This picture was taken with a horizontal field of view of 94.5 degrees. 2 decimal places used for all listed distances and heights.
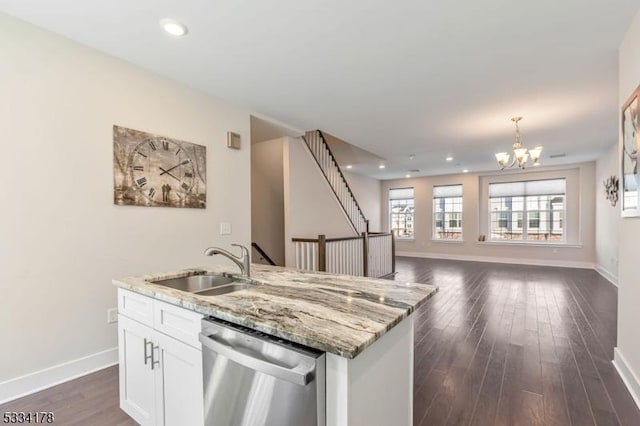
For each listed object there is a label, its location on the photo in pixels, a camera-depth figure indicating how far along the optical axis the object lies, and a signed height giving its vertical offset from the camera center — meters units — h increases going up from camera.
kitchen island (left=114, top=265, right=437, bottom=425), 1.02 -0.44
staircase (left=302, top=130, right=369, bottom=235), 5.39 +0.65
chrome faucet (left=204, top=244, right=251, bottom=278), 1.93 -0.35
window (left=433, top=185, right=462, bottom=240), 9.28 -0.05
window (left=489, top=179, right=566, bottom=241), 7.91 +0.01
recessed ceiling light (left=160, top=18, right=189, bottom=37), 2.13 +1.35
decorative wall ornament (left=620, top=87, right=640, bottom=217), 2.04 +0.40
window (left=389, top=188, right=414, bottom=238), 10.23 -0.06
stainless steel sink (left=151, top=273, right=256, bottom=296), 1.91 -0.50
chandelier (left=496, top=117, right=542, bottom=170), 4.15 +0.82
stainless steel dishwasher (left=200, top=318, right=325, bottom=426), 1.00 -0.64
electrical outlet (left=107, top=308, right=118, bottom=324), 2.57 -0.92
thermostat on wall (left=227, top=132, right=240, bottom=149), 3.54 +0.85
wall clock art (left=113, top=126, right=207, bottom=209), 2.63 +0.39
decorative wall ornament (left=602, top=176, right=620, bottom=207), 5.48 +0.42
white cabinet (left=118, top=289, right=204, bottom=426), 1.43 -0.81
